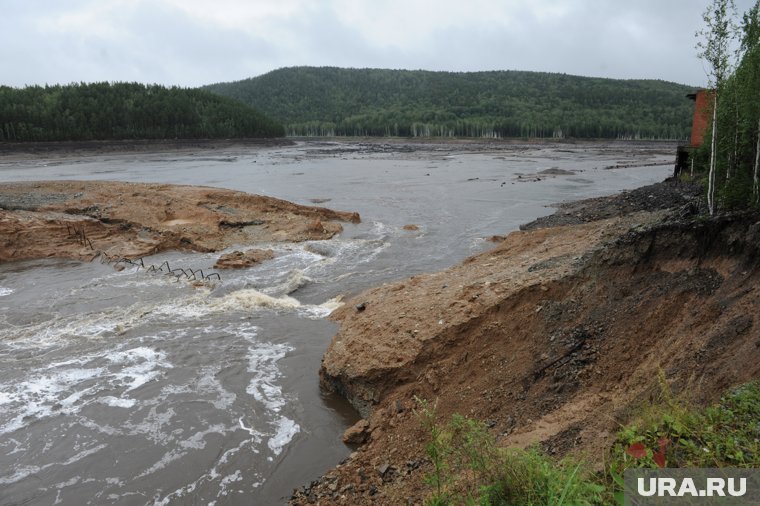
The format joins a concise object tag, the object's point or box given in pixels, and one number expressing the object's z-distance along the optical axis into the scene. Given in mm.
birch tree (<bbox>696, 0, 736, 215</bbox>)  13969
